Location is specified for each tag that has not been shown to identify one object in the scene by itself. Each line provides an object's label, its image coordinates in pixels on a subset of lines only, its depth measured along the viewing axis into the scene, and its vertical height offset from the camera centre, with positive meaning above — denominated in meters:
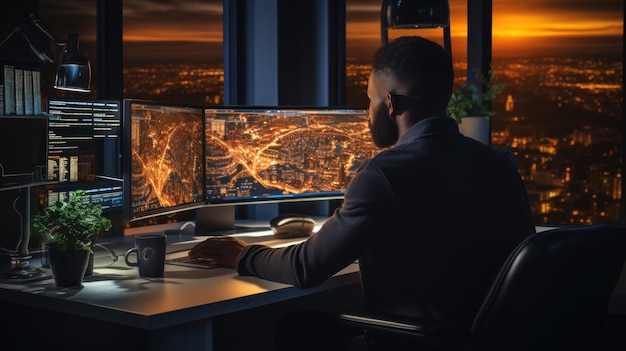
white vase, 3.49 +0.09
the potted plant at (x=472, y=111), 3.49 +0.16
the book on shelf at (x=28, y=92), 2.31 +0.17
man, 1.81 -0.16
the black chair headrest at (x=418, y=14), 2.76 +0.47
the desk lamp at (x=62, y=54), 2.37 +0.29
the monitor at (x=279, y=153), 2.97 -0.02
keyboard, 2.38 -0.35
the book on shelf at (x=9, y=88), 2.25 +0.17
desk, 1.84 -0.37
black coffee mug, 2.22 -0.30
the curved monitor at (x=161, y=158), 2.41 -0.03
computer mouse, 2.89 -0.29
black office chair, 1.66 -0.33
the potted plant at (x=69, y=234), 2.07 -0.23
